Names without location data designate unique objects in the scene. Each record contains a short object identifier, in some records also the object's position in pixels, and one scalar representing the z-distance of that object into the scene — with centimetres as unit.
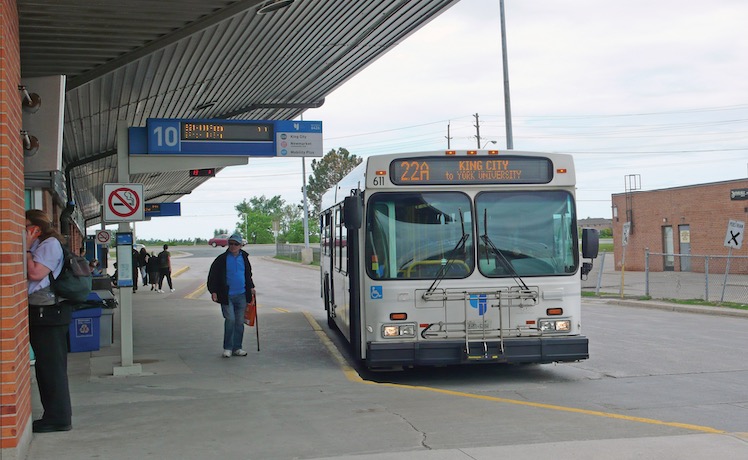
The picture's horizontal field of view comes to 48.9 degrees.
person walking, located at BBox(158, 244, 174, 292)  3209
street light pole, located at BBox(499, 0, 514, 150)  2916
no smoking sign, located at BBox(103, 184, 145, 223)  1138
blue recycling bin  1397
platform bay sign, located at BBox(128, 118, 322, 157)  1207
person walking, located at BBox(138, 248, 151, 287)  3581
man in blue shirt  1281
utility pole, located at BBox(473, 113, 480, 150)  6700
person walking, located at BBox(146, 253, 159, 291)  3275
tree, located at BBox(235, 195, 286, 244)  12150
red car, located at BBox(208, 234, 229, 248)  8166
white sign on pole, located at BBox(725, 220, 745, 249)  2172
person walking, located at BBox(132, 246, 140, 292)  2721
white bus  1033
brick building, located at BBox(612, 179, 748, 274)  3584
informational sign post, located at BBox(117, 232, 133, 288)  1125
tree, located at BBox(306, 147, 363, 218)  9319
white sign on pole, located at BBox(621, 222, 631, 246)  2627
